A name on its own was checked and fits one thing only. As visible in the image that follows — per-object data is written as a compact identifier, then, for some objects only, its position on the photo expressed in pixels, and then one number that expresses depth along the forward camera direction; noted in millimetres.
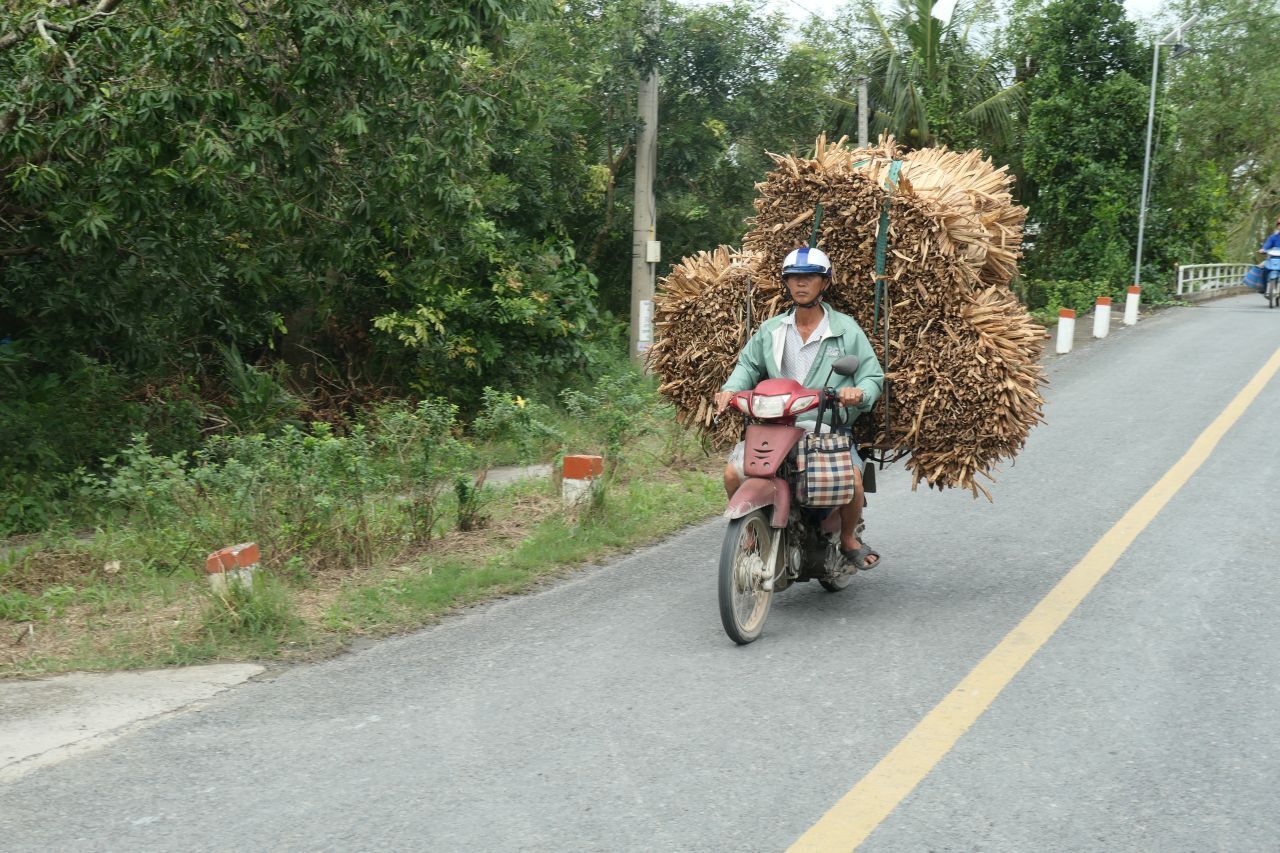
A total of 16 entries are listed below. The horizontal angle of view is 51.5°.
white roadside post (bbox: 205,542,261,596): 6531
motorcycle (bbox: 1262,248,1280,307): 27516
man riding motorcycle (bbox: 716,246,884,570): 6613
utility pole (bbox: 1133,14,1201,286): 27172
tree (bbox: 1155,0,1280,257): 40844
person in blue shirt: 27359
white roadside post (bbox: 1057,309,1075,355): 19344
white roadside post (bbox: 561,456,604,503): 8945
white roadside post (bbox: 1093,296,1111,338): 21375
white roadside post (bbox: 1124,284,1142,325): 23531
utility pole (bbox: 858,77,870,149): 22859
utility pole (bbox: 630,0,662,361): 19484
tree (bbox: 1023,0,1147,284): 29453
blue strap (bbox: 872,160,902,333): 7016
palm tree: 31922
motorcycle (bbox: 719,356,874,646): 6089
